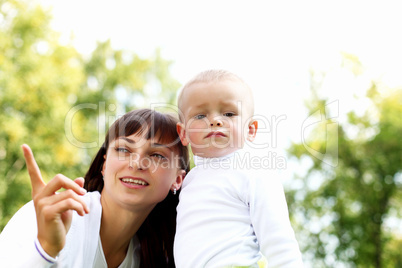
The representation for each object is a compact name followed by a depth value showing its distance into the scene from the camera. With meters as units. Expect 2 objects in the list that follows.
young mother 2.12
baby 2.35
